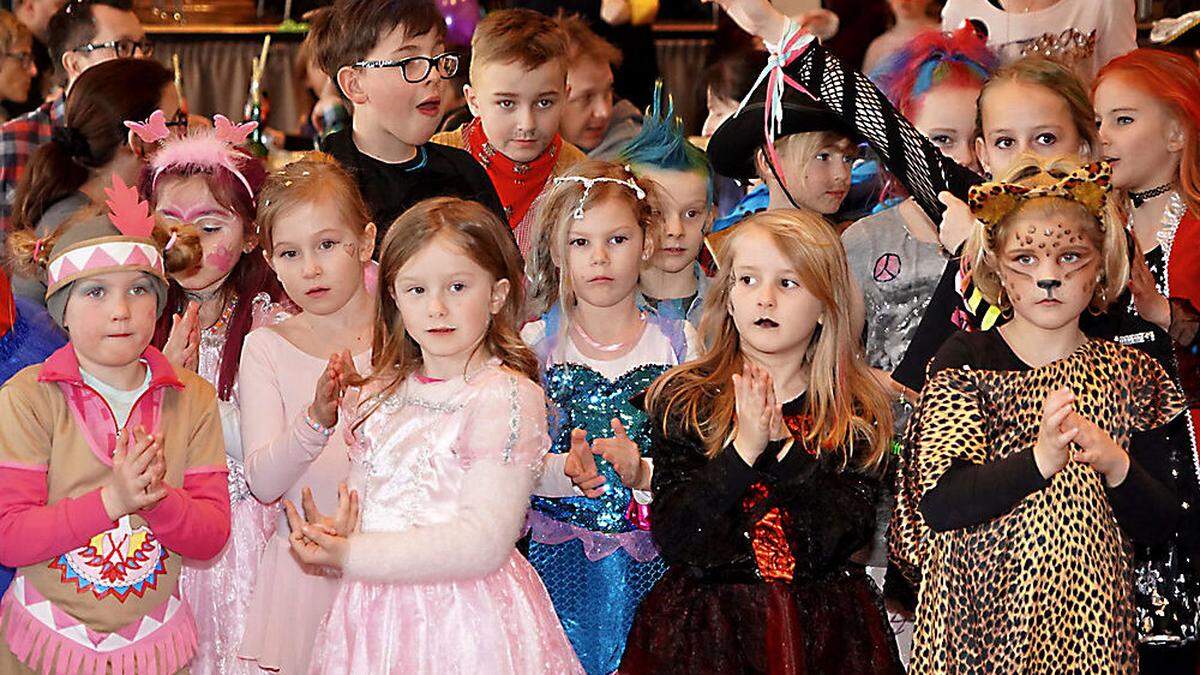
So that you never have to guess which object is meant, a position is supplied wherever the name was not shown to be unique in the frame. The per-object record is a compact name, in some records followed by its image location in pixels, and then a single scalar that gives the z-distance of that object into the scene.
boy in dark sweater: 4.40
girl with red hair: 3.46
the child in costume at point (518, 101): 4.77
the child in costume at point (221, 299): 3.97
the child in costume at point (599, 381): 3.84
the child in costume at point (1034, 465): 3.07
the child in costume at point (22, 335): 3.81
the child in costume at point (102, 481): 3.31
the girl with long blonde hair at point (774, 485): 3.30
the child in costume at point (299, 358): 3.72
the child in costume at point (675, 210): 4.25
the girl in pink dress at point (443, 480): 3.25
